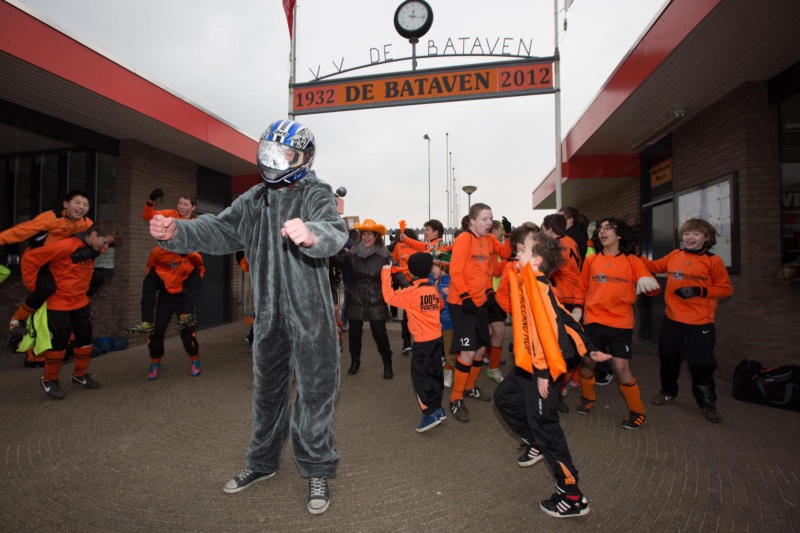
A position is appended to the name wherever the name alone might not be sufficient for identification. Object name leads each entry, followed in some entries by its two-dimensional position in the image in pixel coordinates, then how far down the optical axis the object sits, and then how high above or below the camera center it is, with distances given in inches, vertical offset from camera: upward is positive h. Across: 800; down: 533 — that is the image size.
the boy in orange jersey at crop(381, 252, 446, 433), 144.2 -21.3
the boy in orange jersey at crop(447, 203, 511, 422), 153.4 -9.5
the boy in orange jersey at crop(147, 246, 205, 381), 198.4 -9.8
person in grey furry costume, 91.4 -3.6
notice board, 199.9 +36.3
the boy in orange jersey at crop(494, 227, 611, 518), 92.8 -21.0
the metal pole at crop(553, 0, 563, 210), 251.0 +122.6
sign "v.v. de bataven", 255.6 +127.1
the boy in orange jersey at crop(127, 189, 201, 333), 196.1 -13.5
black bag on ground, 160.1 -45.7
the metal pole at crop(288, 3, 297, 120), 287.3 +156.8
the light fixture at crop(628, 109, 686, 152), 230.0 +93.0
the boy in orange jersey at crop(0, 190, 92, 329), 156.3 +17.8
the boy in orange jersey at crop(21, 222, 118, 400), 164.9 -3.6
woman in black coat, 210.1 -9.5
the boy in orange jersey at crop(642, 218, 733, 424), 149.6 -10.0
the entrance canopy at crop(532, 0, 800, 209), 145.2 +95.1
